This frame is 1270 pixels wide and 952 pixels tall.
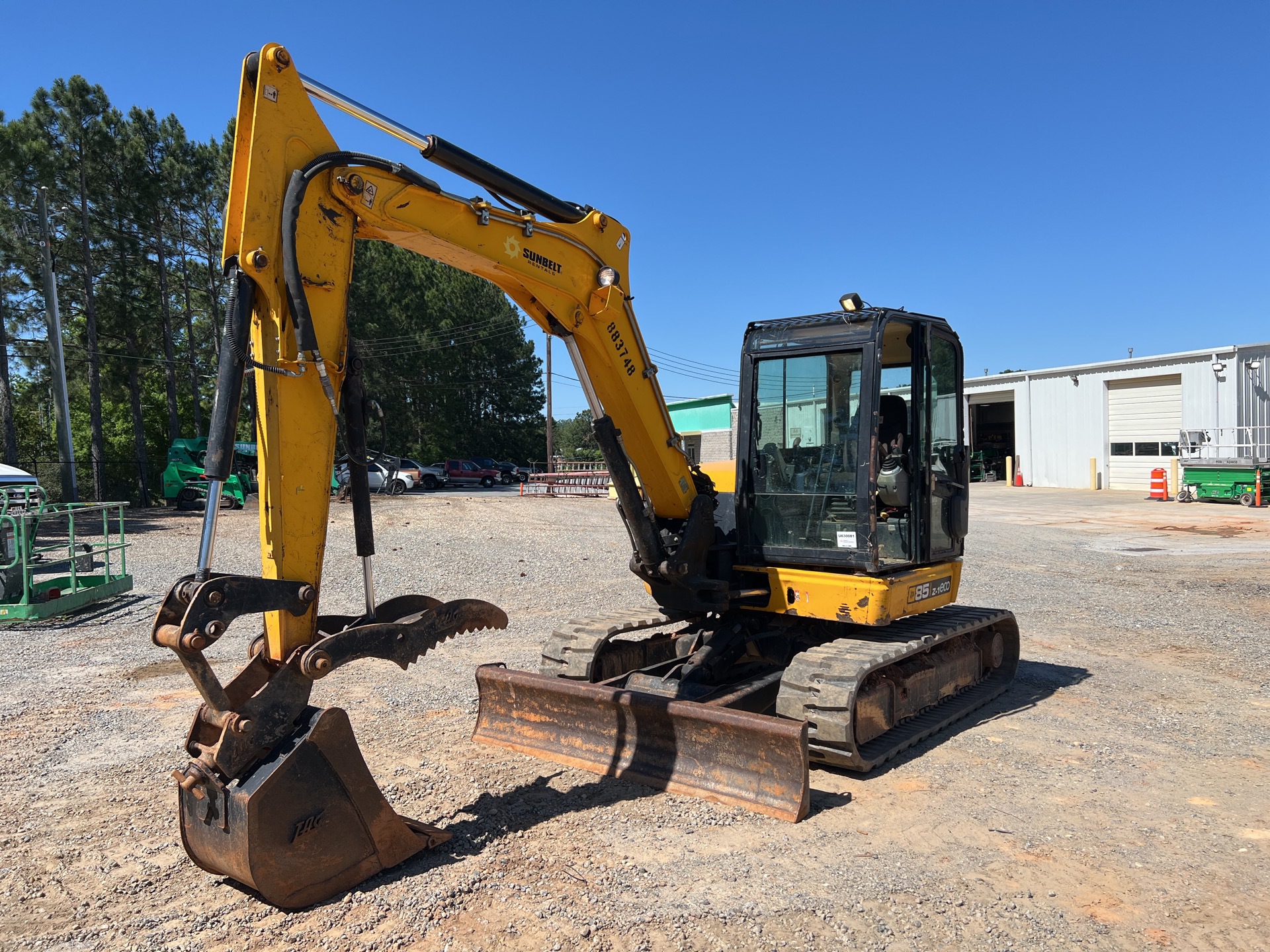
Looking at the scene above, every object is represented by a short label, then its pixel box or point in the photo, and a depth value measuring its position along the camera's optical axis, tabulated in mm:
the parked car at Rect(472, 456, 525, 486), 44969
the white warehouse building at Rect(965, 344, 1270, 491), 28969
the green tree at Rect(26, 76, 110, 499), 26891
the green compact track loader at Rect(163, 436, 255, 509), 25672
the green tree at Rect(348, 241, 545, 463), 45062
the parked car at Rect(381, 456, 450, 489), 37812
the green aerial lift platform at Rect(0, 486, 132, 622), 10719
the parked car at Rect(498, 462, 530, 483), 45625
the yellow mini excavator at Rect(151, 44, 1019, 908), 3908
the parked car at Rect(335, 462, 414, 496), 31258
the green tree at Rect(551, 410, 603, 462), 69650
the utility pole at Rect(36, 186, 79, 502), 21812
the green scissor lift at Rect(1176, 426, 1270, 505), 24938
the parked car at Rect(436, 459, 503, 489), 42844
